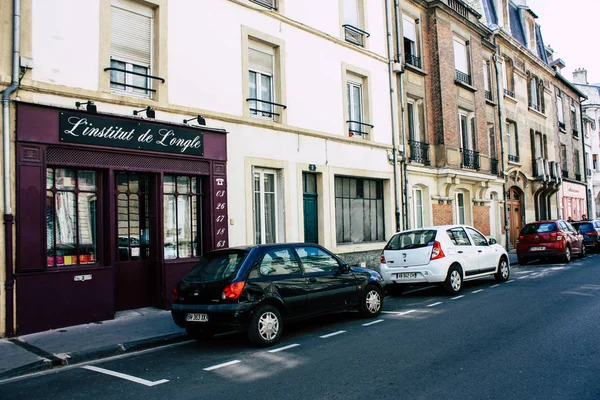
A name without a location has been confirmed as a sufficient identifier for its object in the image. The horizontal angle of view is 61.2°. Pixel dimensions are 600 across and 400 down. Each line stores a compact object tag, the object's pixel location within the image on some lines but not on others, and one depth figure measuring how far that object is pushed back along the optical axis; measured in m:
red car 18.23
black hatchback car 7.12
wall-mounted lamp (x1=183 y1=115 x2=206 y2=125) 11.09
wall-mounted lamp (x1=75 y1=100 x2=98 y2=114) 9.25
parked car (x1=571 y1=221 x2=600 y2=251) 22.80
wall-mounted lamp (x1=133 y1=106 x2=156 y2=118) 10.17
